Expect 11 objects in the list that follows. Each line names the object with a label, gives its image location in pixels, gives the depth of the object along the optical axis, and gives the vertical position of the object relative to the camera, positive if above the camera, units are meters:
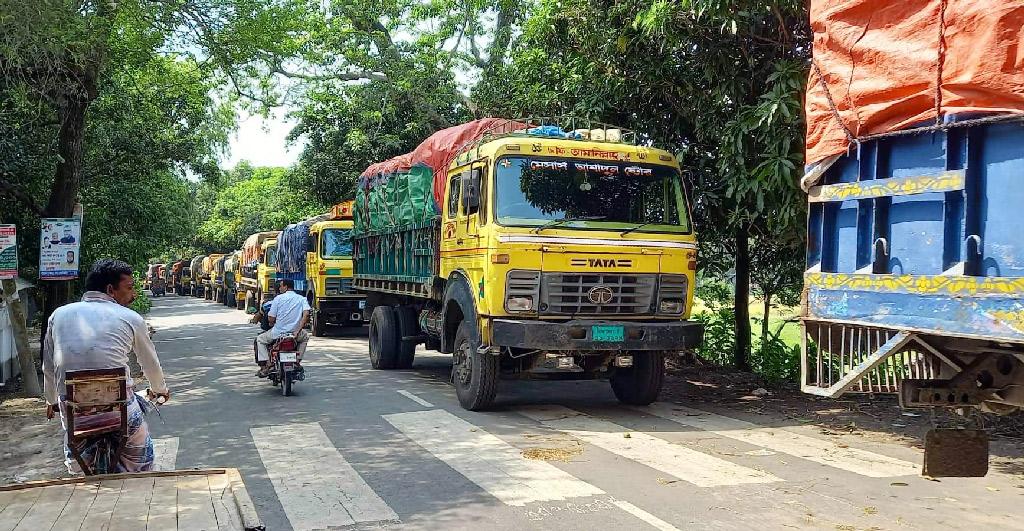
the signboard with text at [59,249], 11.35 +0.12
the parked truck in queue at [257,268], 27.30 -0.03
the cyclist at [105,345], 4.65 -0.48
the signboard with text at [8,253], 9.75 +0.03
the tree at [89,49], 10.09 +2.92
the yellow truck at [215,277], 41.50 -0.59
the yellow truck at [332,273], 19.42 -0.04
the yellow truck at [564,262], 8.62 +0.22
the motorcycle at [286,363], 10.57 -1.20
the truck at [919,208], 3.68 +0.46
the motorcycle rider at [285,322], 10.97 -0.70
